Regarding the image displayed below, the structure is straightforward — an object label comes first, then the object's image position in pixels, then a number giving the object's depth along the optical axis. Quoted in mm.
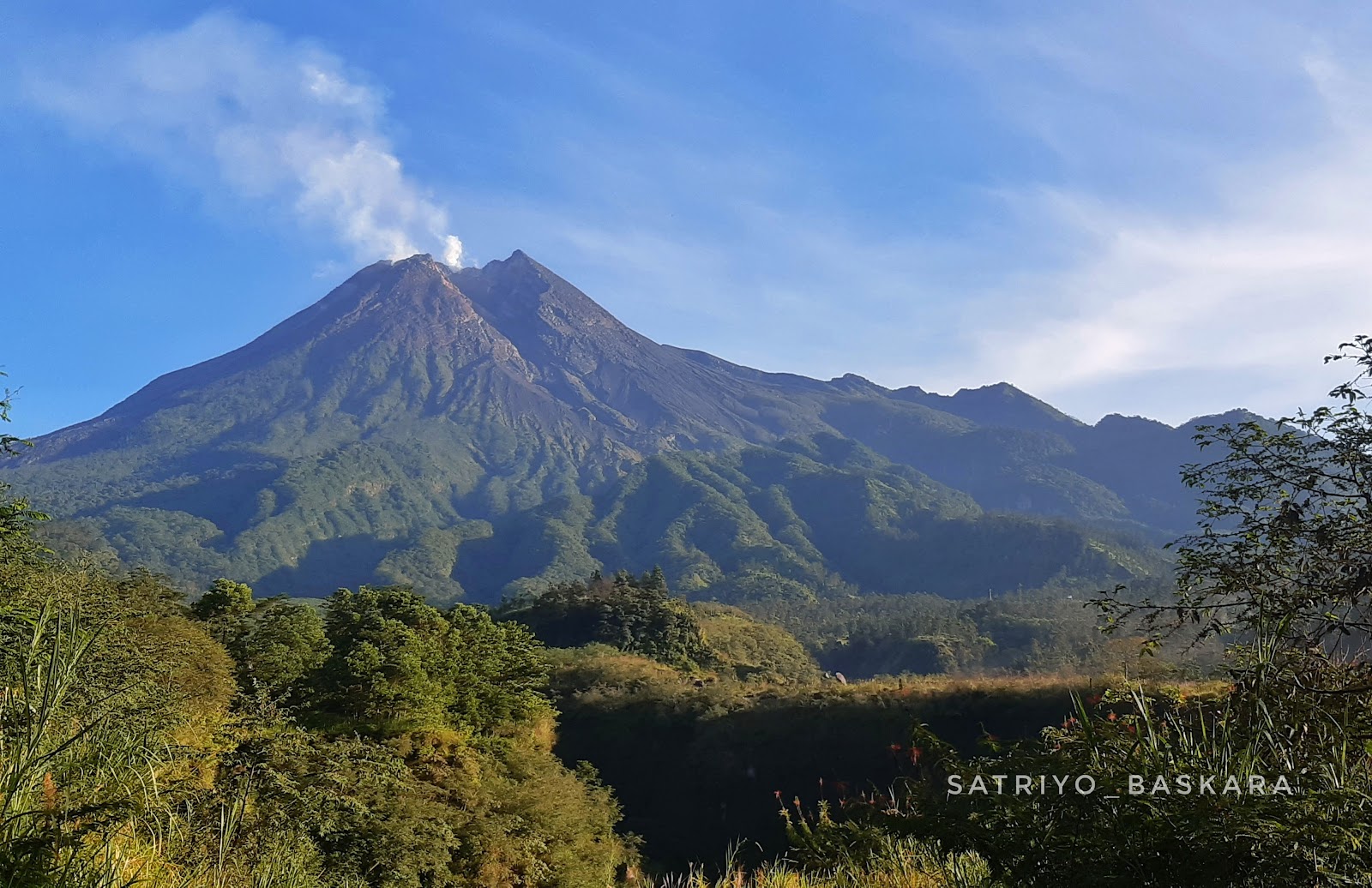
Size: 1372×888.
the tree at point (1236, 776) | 2158
